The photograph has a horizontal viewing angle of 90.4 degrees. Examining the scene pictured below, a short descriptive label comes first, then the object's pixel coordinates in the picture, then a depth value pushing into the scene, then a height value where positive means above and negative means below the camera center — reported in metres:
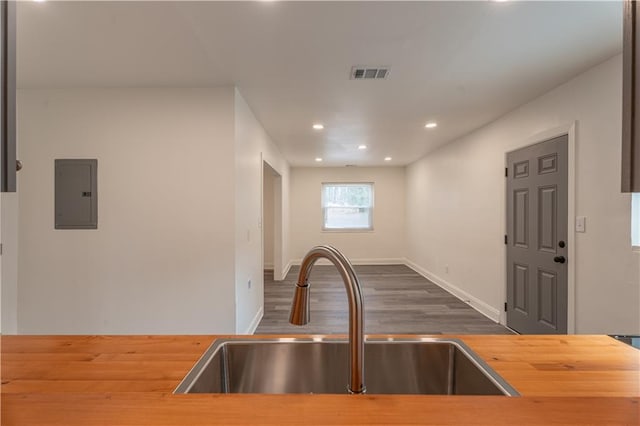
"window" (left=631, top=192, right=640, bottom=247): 2.17 -0.04
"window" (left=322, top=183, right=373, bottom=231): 7.93 +0.16
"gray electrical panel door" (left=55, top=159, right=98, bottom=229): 2.98 +0.16
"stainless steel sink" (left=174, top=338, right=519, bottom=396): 1.01 -0.50
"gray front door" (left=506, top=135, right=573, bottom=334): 2.82 -0.24
